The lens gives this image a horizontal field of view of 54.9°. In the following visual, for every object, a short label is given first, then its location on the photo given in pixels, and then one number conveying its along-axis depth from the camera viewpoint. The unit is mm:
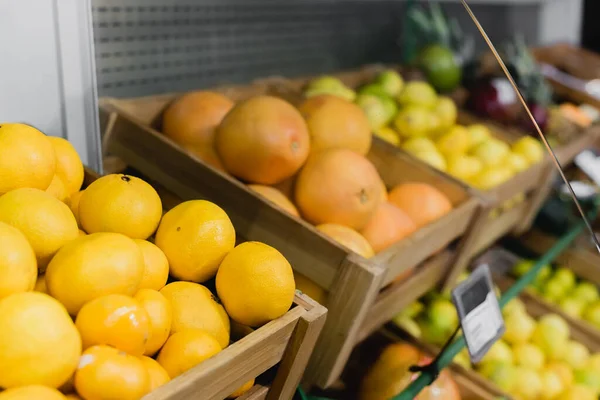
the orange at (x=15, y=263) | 639
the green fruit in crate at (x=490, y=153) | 1770
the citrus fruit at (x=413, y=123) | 1774
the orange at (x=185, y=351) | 704
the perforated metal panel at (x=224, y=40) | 1478
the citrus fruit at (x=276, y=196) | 1156
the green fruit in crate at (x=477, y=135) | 1843
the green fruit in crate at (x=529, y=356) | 1775
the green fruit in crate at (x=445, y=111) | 1918
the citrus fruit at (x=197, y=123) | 1249
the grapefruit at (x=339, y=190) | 1152
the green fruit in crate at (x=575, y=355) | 1879
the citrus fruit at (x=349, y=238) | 1096
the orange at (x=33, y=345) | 585
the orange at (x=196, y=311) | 776
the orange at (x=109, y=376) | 600
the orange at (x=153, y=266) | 791
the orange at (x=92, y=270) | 679
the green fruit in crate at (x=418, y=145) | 1654
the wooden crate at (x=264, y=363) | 642
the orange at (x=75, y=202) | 884
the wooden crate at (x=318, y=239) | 1022
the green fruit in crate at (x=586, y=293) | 2197
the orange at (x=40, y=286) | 723
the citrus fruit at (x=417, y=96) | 1909
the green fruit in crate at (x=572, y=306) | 2117
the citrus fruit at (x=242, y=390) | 780
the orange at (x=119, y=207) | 816
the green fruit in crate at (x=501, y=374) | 1646
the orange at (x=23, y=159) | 793
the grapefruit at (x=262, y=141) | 1148
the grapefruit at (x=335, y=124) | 1291
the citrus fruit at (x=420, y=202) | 1323
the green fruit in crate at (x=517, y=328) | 1867
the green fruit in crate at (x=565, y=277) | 2232
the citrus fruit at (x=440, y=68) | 2232
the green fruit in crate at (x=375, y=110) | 1749
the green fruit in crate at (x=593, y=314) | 2084
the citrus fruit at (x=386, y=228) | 1194
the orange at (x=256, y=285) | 762
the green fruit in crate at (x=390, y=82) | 1942
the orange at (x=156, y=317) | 713
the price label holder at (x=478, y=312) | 1086
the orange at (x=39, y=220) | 726
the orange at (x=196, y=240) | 831
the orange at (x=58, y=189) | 880
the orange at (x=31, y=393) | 558
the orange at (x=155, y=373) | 651
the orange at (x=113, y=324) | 645
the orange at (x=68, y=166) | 910
